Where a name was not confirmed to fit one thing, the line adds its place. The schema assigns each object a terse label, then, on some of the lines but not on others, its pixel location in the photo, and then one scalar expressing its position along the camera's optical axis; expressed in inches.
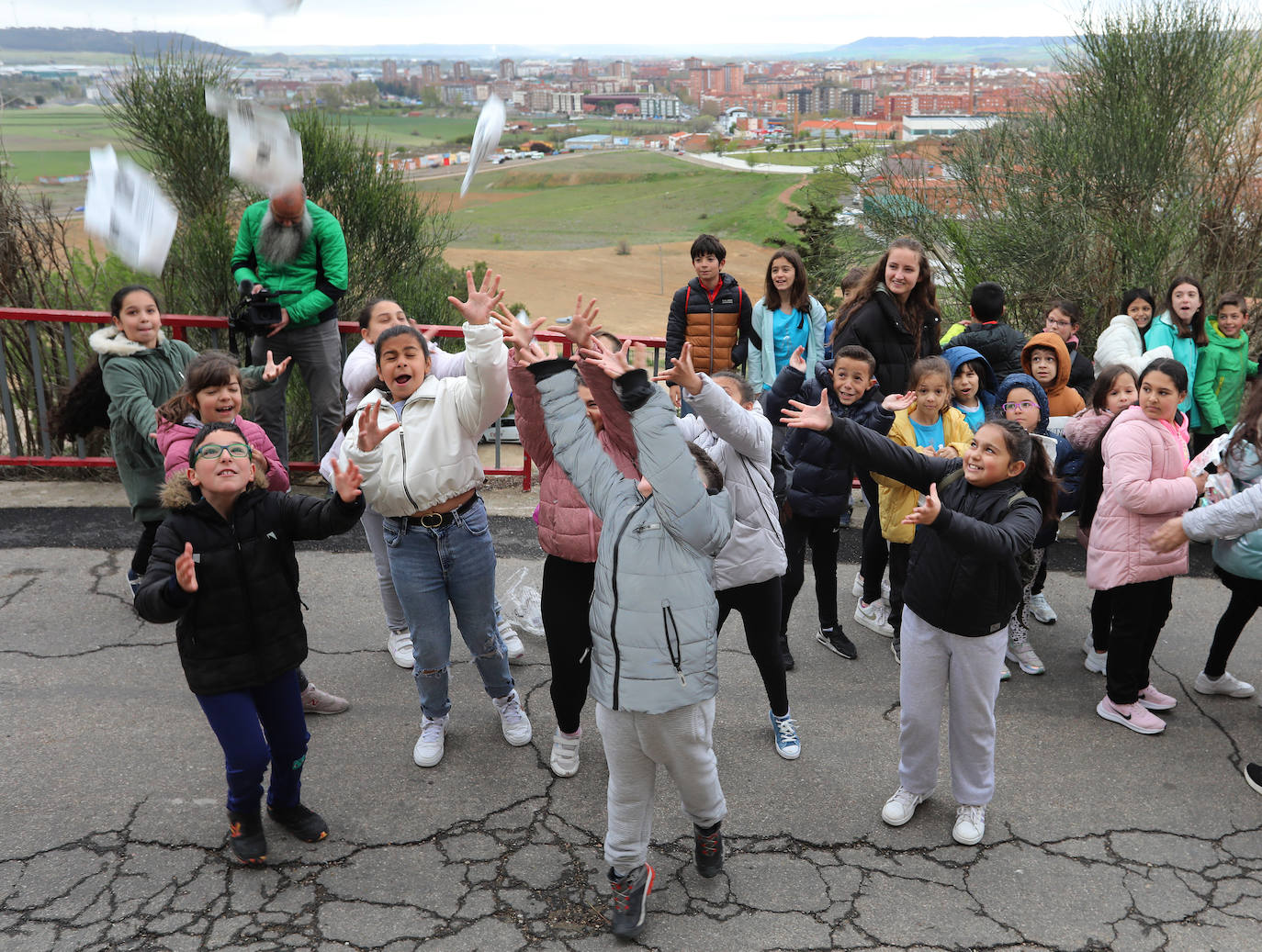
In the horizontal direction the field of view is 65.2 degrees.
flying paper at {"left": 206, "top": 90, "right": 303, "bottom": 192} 252.7
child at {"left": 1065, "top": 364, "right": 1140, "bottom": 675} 194.9
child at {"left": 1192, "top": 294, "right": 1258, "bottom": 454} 267.7
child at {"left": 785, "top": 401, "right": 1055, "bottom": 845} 139.1
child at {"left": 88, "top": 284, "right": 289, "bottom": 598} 196.7
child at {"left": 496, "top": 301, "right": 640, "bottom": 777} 136.2
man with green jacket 259.0
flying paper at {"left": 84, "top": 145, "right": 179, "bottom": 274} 227.1
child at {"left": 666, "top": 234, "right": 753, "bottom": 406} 302.0
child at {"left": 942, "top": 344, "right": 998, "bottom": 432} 210.4
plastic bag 215.8
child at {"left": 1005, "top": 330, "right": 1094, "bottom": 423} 233.3
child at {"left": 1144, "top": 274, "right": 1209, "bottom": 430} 263.4
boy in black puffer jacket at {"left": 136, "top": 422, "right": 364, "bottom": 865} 132.6
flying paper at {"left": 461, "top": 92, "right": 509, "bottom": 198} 177.9
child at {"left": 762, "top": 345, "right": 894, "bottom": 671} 189.2
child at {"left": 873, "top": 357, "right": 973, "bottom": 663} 189.6
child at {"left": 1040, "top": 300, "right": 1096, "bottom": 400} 258.7
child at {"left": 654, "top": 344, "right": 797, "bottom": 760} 155.7
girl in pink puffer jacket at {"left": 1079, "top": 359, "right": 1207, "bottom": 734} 172.1
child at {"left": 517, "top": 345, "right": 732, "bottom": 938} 117.1
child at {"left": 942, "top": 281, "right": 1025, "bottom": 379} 241.0
